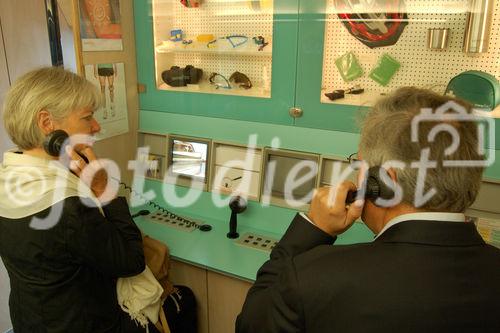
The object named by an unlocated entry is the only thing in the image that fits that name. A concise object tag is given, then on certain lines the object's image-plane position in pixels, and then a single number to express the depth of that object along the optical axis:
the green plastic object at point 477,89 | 1.62
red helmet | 1.79
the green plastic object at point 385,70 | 1.87
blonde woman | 1.32
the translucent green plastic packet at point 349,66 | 1.96
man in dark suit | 0.82
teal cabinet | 1.75
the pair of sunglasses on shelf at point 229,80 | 2.28
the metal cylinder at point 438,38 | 1.71
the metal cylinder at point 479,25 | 1.61
